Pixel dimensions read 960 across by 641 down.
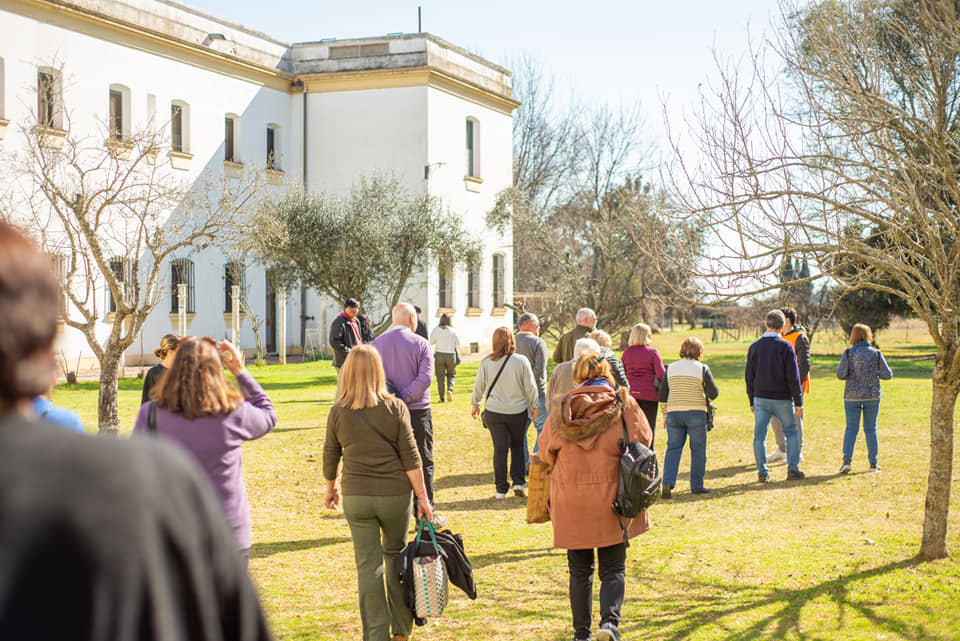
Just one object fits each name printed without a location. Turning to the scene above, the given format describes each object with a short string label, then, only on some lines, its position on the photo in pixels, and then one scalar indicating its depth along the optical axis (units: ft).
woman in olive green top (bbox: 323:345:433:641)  19.98
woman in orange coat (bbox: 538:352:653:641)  19.42
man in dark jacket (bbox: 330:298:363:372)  44.01
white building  86.43
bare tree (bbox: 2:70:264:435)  43.19
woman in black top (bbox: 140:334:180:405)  23.55
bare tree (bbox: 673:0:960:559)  24.21
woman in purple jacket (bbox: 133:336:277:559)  15.11
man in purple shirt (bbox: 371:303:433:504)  29.30
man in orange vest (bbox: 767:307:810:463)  42.88
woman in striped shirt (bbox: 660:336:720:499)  35.91
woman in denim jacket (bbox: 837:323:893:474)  40.57
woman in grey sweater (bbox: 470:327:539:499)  34.68
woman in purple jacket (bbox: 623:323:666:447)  37.86
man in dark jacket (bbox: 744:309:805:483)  38.19
